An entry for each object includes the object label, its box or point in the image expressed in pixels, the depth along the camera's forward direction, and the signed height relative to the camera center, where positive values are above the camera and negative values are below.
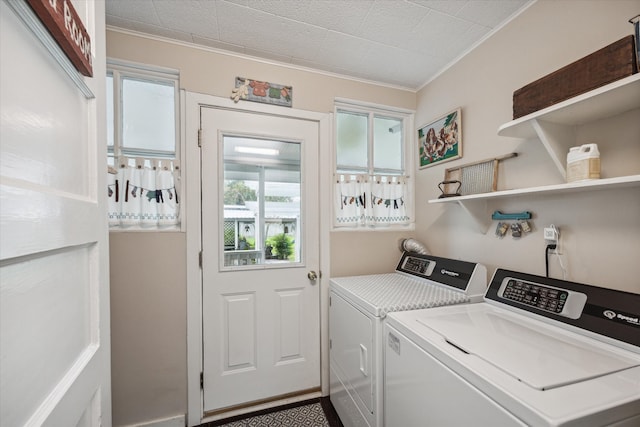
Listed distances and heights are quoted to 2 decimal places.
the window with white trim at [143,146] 1.60 +0.45
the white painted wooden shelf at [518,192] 0.90 +0.09
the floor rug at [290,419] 1.71 -1.41
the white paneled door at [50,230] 0.39 -0.03
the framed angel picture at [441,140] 1.83 +0.57
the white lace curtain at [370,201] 2.07 +0.10
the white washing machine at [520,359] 0.65 -0.48
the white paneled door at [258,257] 1.76 -0.32
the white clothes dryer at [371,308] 1.31 -0.56
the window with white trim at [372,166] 2.10 +0.41
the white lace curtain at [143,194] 1.59 +0.13
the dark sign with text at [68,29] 0.43 +0.36
